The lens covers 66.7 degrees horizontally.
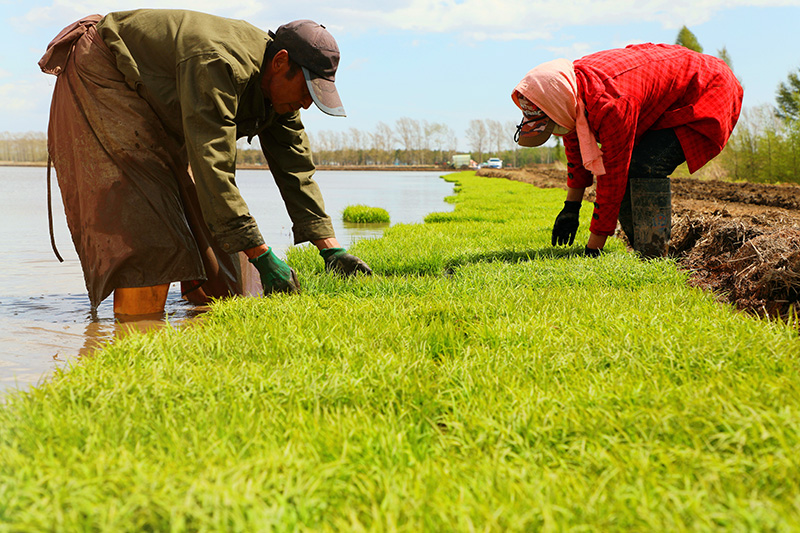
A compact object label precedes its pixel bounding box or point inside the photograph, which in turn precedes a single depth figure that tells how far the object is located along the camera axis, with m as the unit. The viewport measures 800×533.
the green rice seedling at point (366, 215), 10.06
